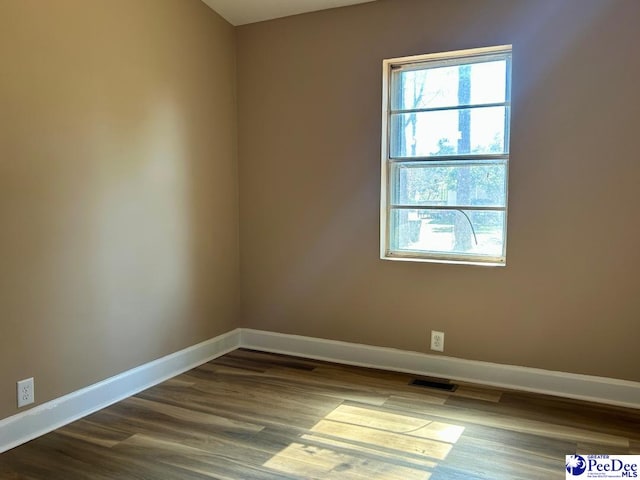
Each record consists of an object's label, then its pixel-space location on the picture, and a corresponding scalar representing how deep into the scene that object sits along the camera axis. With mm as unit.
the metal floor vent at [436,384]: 3238
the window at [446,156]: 3275
